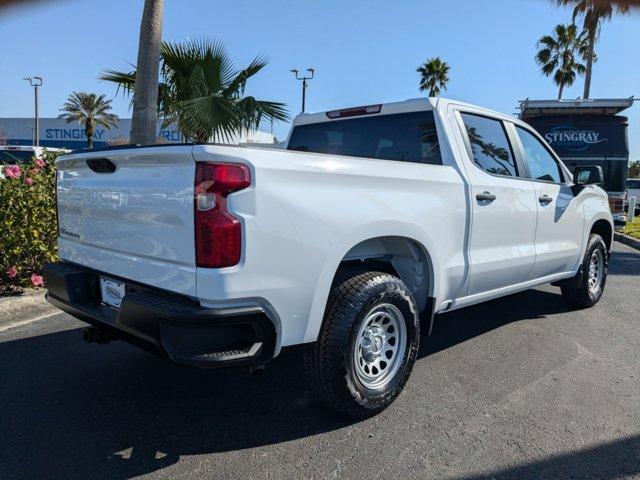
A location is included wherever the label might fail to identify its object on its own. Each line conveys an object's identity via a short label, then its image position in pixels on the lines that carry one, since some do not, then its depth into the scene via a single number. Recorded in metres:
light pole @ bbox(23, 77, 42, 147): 37.62
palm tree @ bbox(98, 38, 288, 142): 8.38
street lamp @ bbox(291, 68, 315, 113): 24.92
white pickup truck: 2.36
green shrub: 5.30
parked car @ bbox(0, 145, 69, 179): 13.77
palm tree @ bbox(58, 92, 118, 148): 45.62
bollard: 12.89
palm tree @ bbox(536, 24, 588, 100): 30.55
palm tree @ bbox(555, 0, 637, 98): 22.28
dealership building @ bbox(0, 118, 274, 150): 48.59
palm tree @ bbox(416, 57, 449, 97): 38.88
